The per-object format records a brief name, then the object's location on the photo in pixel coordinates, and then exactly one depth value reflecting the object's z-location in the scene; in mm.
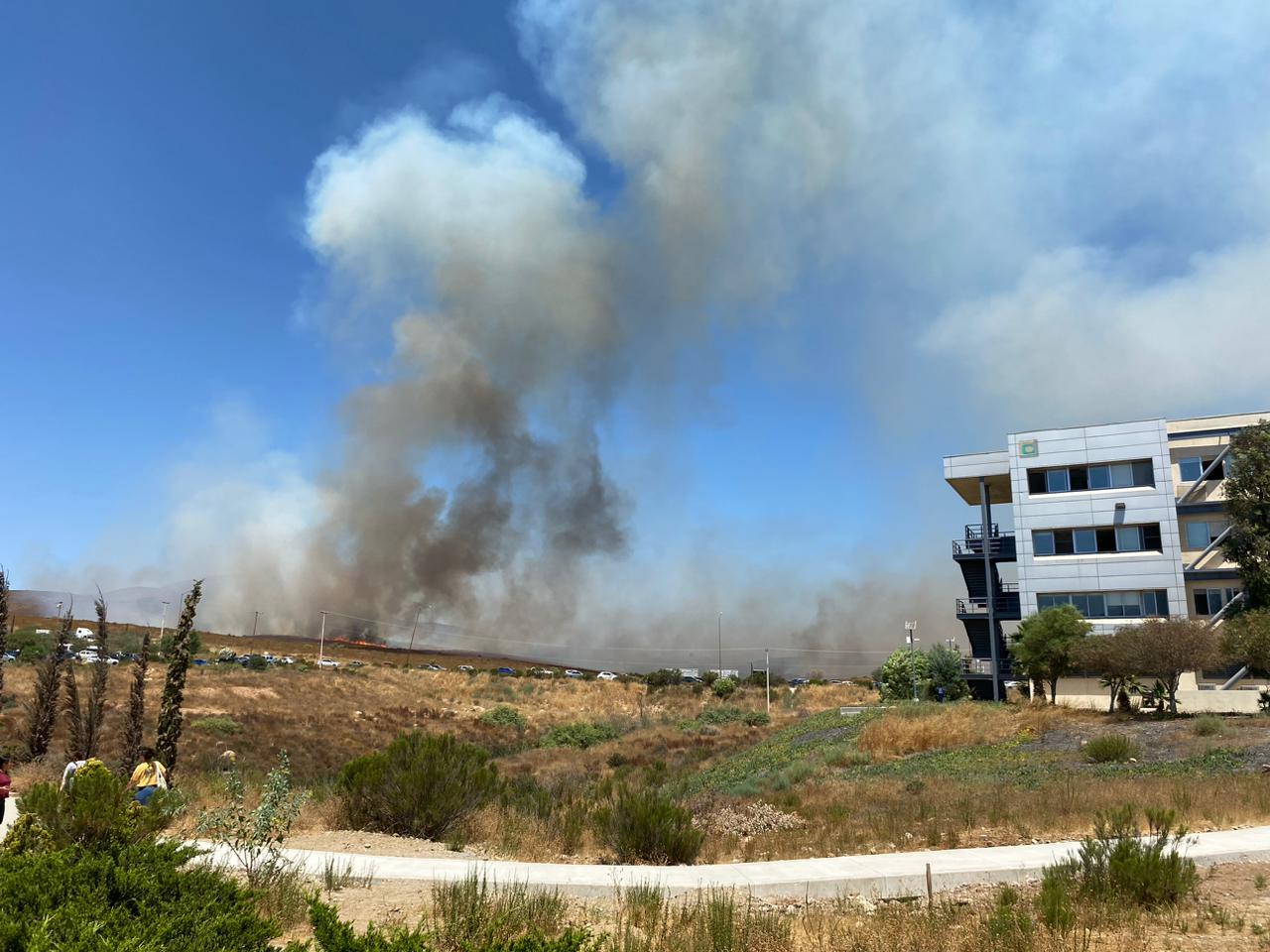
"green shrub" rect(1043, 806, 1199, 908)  7922
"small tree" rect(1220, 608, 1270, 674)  31250
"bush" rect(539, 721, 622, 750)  42625
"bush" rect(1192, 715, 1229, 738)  24859
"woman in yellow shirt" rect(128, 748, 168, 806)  12141
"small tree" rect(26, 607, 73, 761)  22453
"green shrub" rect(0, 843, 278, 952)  3996
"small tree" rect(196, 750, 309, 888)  8203
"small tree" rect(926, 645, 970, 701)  54000
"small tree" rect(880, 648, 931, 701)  57888
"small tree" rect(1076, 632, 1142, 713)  32794
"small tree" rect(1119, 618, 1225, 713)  31609
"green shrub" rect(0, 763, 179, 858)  7137
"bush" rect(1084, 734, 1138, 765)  21484
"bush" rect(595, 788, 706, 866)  11258
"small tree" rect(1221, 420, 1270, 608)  42250
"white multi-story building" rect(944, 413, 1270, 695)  46062
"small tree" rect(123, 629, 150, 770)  16547
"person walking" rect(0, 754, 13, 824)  12872
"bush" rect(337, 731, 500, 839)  12617
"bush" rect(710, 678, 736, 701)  72562
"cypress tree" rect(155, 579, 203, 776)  15742
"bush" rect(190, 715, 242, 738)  33906
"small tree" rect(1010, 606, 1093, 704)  38812
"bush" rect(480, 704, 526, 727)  50625
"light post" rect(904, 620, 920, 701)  50406
